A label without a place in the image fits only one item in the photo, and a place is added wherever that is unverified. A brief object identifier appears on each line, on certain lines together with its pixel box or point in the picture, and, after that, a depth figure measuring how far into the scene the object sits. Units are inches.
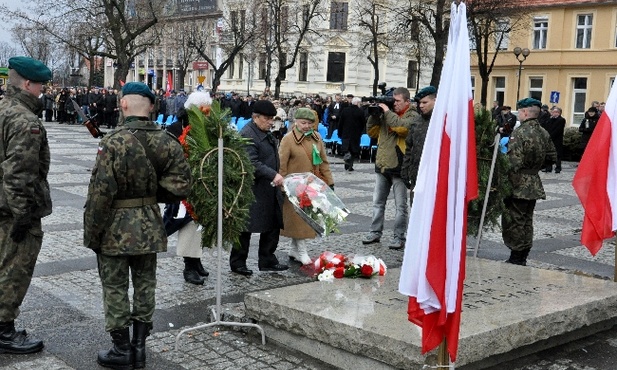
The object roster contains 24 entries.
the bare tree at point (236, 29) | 1791.3
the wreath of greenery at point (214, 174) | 251.0
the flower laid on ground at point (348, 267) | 263.6
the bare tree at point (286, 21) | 1657.2
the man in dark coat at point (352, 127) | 823.1
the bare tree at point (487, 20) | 1244.5
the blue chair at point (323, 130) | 950.2
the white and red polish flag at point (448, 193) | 160.6
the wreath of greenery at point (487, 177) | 340.8
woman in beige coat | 332.2
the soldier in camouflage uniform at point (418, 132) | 341.1
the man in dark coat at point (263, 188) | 307.9
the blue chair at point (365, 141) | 892.0
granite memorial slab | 197.6
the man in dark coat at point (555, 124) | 893.2
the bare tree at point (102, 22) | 1299.2
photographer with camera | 380.8
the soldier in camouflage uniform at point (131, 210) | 194.4
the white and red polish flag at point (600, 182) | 282.8
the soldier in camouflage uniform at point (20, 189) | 201.2
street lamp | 1411.2
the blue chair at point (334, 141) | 941.1
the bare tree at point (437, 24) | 1185.7
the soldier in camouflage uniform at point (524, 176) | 337.7
